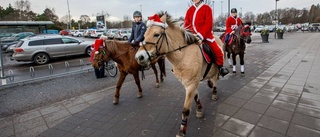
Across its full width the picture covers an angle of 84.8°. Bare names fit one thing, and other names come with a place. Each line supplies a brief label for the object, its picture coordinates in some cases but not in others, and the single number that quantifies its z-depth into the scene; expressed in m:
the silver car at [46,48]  11.10
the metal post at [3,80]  6.96
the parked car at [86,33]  36.61
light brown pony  2.55
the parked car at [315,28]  41.00
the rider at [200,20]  3.21
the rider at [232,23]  7.13
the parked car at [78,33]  41.17
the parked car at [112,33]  29.97
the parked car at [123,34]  28.78
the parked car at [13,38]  19.76
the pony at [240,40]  6.85
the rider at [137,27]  4.92
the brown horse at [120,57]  4.49
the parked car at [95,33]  34.34
